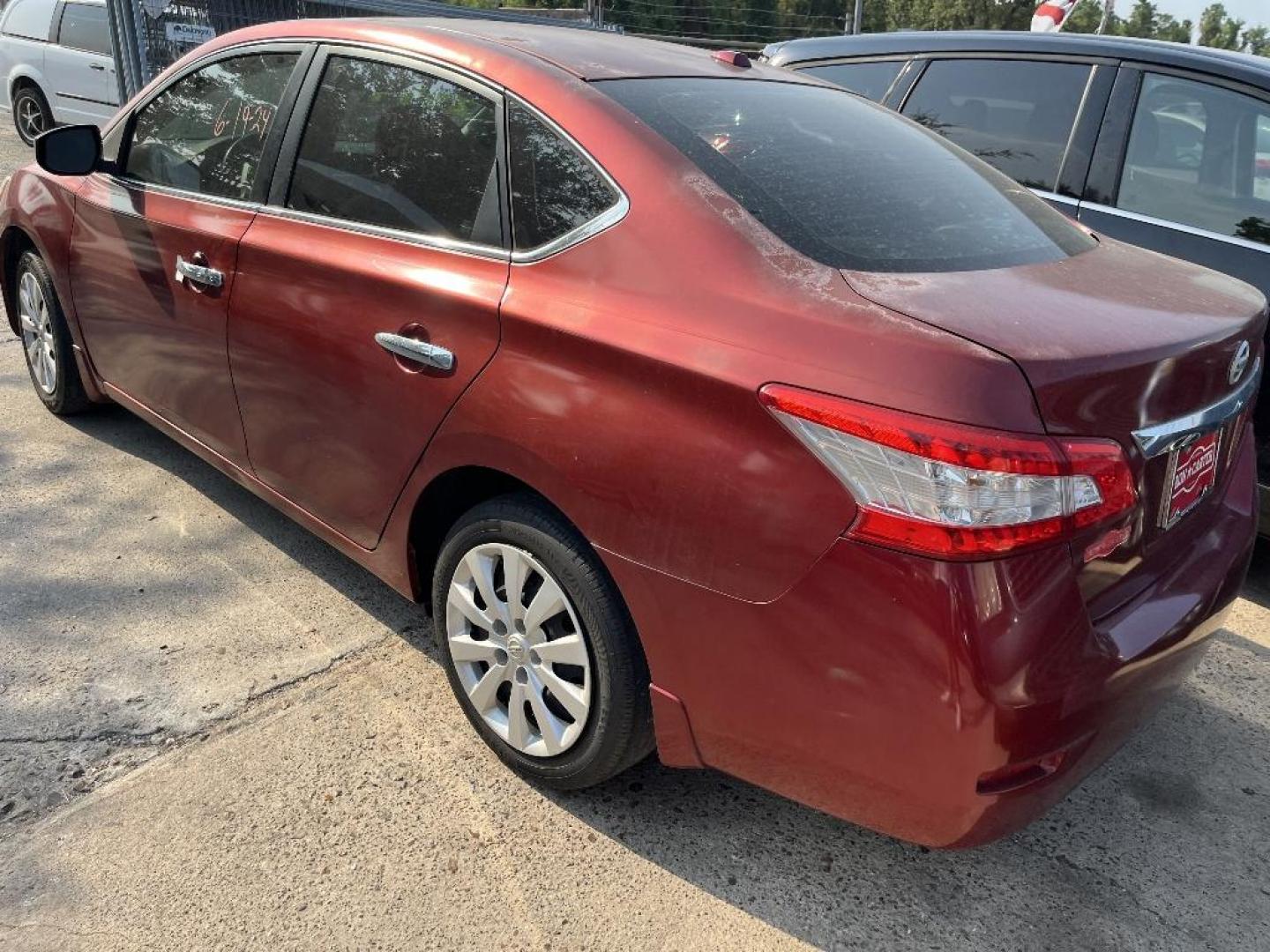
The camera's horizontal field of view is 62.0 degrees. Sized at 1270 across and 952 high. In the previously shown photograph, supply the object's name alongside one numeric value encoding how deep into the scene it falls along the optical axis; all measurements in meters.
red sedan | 1.75
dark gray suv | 3.65
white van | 11.02
